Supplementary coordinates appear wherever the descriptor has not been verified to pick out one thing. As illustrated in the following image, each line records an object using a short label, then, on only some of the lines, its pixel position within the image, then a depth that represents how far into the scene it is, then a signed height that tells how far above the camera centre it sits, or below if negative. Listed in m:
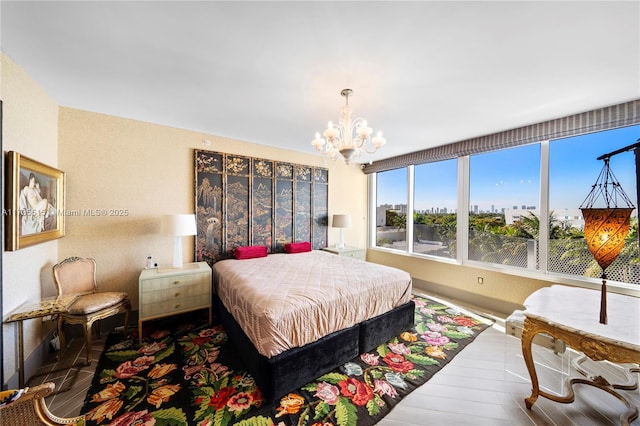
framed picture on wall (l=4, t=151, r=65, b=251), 1.71 +0.07
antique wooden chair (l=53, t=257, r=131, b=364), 2.09 -0.88
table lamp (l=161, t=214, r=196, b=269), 2.78 -0.21
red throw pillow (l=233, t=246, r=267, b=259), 3.50 -0.63
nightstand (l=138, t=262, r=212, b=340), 2.50 -0.94
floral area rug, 1.61 -1.45
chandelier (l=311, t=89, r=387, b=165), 2.19 +0.75
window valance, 2.38 +1.06
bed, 1.76 -0.95
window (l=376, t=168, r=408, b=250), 4.86 +0.08
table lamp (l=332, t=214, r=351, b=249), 4.60 -0.18
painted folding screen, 3.41 +0.15
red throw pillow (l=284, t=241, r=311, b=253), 4.12 -0.65
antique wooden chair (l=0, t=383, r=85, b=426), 1.00 -0.90
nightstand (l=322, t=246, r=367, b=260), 4.46 -0.78
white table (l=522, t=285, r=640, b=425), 1.31 -0.72
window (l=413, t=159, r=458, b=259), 4.07 +0.09
